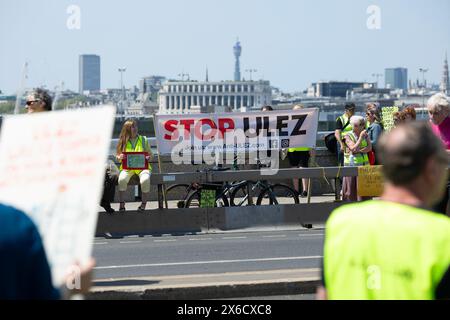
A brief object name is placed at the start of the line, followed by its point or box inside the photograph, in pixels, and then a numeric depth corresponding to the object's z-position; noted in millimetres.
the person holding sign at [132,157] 14953
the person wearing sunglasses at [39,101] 7475
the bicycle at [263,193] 16250
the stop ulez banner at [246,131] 19203
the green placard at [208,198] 15914
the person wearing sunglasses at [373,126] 16406
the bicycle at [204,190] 16172
